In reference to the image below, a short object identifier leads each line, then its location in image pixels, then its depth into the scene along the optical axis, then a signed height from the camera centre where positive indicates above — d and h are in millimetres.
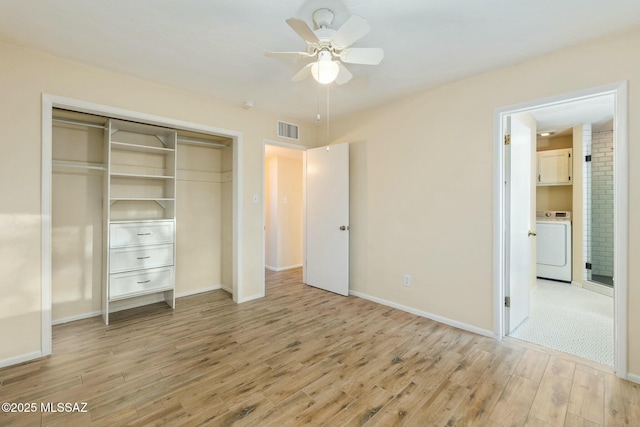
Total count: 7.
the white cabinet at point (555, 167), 4673 +793
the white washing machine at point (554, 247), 4504 -531
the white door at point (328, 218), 3971 -79
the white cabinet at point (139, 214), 3094 -23
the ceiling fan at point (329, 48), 1715 +1121
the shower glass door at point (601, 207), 4500 +114
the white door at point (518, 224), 2768 -109
